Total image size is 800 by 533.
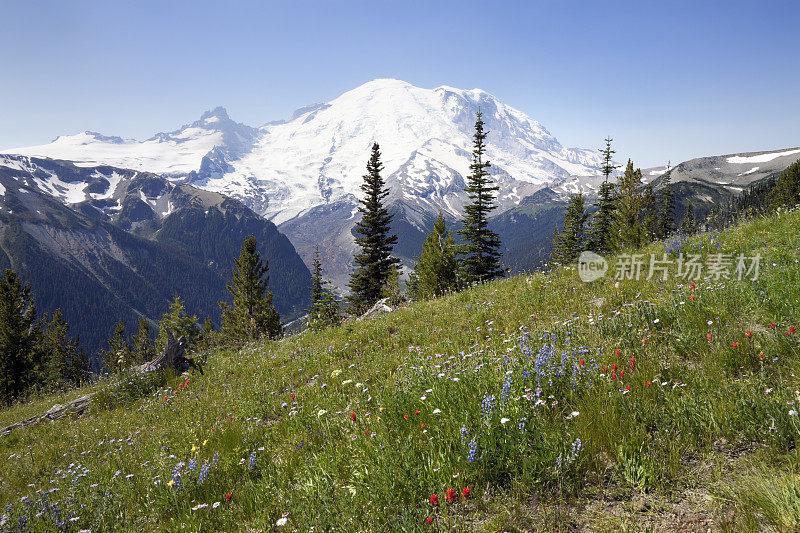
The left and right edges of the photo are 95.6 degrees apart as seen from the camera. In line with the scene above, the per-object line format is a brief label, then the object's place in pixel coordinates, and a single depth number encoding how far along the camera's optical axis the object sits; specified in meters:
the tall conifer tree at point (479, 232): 41.66
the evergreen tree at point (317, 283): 51.81
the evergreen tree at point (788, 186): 70.81
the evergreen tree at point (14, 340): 36.56
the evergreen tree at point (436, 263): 28.83
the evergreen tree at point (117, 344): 65.12
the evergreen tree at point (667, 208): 76.06
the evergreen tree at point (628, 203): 44.06
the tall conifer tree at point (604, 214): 51.16
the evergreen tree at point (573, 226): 53.28
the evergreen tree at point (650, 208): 51.19
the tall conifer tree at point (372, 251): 42.38
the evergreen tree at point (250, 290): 46.03
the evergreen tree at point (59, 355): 44.75
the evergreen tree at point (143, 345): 59.21
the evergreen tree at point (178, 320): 56.31
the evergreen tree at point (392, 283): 35.17
